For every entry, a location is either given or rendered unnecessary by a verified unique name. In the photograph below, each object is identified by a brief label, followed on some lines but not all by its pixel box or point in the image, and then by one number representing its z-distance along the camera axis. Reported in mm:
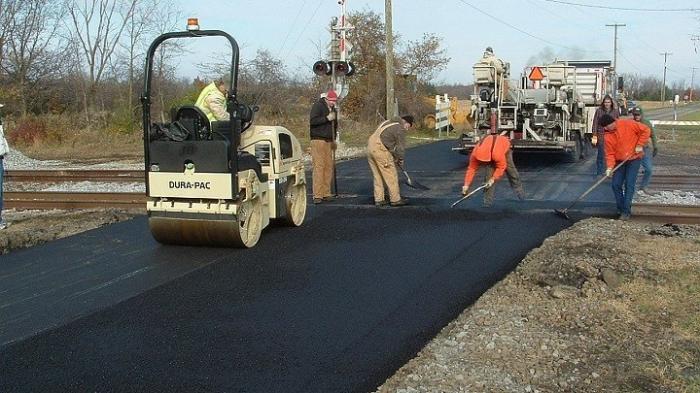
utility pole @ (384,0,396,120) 24259
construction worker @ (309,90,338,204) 11375
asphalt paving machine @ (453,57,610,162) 17406
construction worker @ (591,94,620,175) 13656
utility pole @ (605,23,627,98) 71812
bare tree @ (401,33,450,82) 40000
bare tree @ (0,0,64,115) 34156
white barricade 30984
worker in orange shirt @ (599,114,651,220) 9617
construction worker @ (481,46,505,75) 17438
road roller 7352
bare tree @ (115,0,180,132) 35612
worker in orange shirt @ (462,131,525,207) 10203
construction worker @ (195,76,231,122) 8109
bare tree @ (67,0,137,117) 37438
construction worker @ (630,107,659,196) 11633
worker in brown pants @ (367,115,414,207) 10688
